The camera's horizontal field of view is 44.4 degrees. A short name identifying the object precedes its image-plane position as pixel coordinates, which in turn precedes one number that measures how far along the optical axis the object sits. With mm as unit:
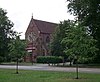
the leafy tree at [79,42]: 10980
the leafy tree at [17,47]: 14595
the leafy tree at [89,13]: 20563
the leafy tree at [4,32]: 30790
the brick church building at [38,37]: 38196
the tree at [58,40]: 24663
